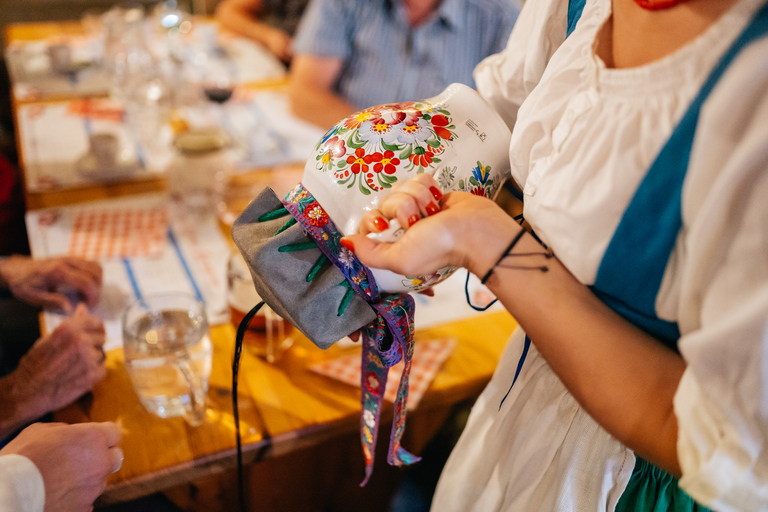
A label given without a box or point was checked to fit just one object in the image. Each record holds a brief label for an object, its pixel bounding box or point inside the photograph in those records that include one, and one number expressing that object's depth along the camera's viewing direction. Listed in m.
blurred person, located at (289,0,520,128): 1.86
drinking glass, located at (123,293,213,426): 0.87
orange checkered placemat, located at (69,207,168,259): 1.25
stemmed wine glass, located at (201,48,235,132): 1.87
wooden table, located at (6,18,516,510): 0.82
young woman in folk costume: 0.47
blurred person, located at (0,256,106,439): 0.86
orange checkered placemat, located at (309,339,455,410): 0.96
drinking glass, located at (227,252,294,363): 0.98
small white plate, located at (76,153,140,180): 1.48
